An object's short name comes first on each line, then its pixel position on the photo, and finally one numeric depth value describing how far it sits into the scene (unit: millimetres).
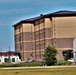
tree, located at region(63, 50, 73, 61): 147400
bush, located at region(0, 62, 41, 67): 95669
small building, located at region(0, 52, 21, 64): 177638
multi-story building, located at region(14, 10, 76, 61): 153000
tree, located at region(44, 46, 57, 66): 90500
